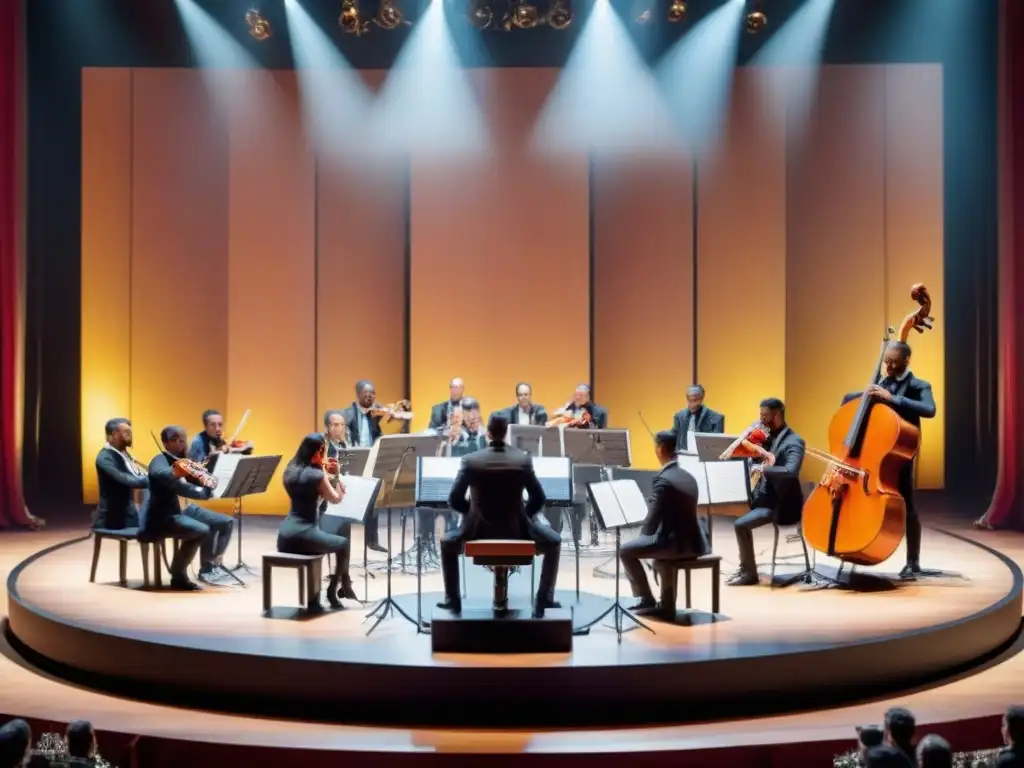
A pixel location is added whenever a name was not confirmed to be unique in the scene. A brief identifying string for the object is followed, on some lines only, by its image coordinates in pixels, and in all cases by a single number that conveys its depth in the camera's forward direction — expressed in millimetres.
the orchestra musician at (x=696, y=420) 8820
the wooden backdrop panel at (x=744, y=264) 10500
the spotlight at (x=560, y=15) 10117
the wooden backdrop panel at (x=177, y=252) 10641
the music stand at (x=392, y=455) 6797
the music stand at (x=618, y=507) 5922
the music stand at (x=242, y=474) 7004
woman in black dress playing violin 6270
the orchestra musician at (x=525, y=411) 9211
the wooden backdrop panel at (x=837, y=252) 10766
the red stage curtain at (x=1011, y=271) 9742
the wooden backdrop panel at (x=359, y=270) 10688
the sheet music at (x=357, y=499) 6270
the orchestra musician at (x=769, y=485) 7074
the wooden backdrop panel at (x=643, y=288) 10617
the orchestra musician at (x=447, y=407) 9297
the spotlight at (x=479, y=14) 10109
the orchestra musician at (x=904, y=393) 6773
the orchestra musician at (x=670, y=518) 6039
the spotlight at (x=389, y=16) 10016
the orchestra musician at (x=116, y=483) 7216
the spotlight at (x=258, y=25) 10172
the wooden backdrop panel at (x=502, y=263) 10539
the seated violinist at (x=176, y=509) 6953
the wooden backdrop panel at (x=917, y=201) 10703
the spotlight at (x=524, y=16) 10039
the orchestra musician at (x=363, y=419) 8961
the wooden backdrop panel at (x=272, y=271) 10461
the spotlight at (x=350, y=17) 10055
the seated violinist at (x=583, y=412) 9094
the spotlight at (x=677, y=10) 10000
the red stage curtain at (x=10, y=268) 9953
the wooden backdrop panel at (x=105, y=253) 10656
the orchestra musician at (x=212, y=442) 7801
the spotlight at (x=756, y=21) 10141
